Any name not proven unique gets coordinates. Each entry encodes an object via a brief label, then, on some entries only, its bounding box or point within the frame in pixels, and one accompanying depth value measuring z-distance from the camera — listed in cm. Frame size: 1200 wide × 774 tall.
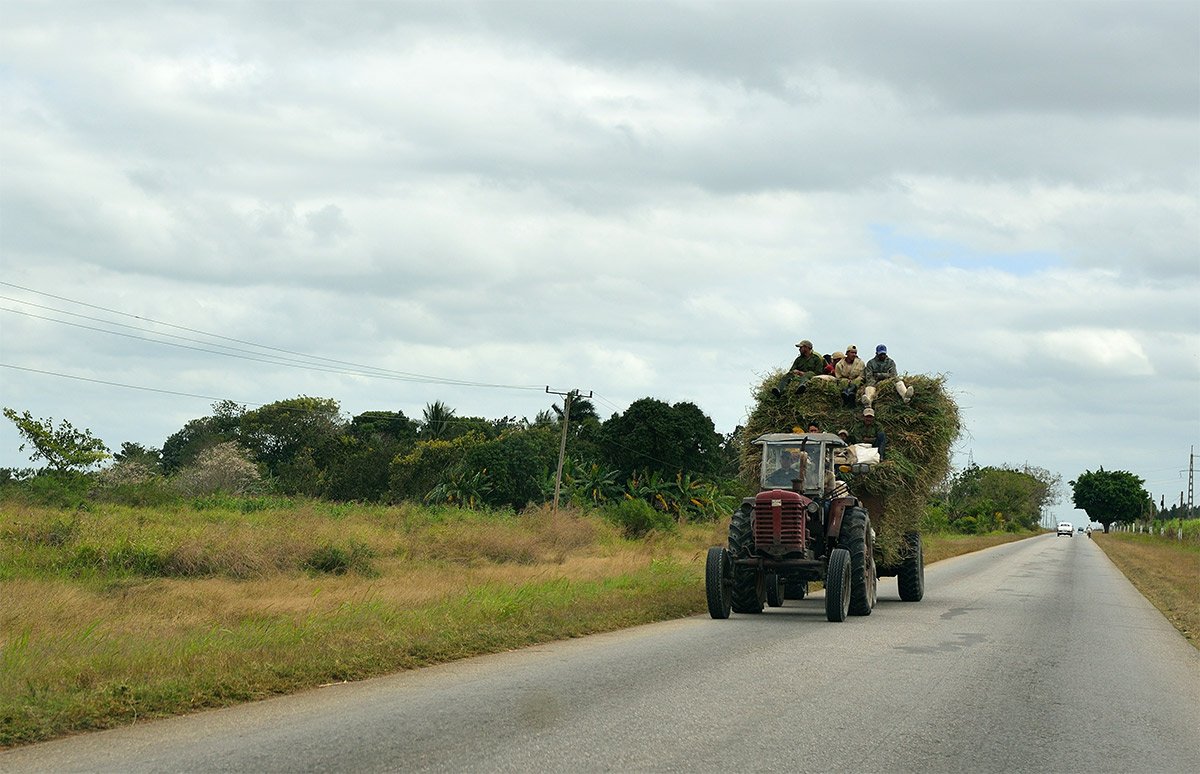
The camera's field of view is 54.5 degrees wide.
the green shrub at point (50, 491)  4281
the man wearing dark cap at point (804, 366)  2056
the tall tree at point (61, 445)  5653
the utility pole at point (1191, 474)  11638
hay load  2006
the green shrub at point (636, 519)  4609
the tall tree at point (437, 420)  9125
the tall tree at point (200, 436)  9344
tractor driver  1866
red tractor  1725
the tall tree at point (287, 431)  9000
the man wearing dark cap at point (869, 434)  2002
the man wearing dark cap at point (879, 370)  2023
